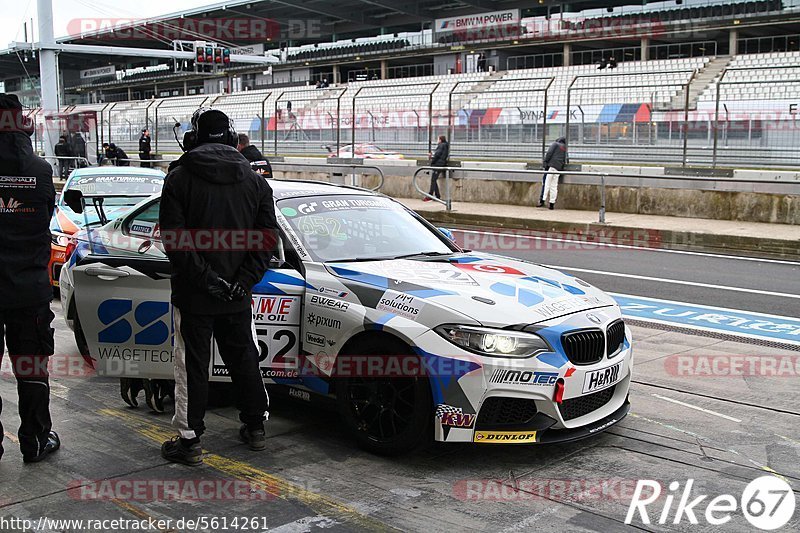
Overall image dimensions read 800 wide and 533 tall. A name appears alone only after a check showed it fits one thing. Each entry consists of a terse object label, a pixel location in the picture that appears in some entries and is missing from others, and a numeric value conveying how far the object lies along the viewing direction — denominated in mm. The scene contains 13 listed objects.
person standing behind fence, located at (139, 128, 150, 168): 30656
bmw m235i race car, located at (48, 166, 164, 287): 10109
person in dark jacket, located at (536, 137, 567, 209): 19484
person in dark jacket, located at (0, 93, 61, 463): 4672
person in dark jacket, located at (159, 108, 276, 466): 4641
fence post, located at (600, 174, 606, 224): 16891
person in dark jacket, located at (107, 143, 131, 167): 29628
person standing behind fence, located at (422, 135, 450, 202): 21891
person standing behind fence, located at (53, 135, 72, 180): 30812
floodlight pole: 32375
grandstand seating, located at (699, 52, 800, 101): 17797
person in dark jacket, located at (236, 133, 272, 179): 13211
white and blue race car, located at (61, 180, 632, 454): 4625
